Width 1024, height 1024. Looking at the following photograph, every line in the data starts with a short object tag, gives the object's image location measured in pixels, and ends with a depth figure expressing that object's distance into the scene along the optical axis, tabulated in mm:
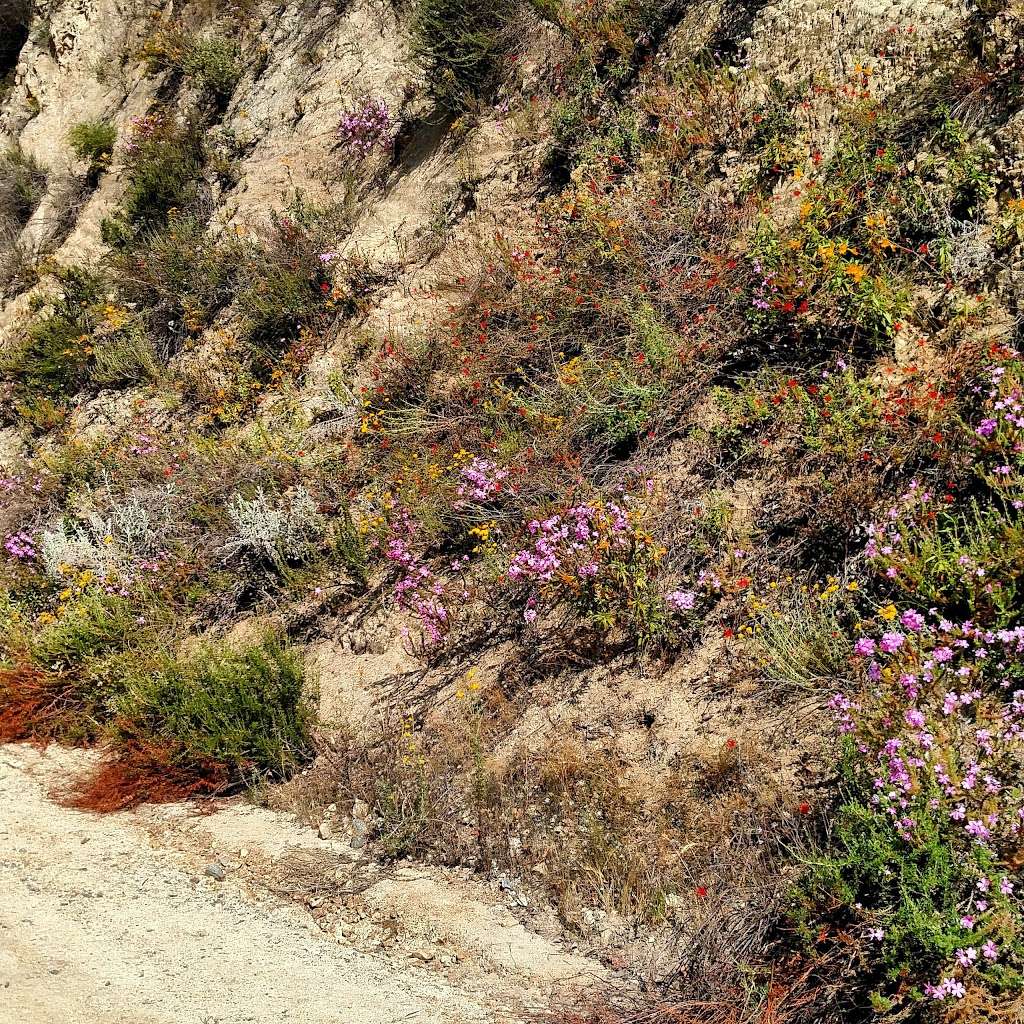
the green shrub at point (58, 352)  10750
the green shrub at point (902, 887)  2916
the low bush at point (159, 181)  11555
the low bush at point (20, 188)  14031
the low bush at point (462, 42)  9062
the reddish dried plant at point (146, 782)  5430
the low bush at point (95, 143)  13273
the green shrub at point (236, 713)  5430
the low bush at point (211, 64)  12344
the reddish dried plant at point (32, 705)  6258
